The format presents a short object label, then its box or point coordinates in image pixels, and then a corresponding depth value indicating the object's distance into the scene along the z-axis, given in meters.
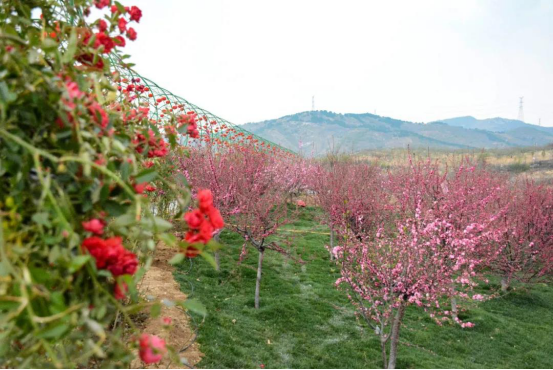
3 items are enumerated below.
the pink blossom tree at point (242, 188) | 6.79
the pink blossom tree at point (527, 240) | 8.86
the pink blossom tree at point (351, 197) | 9.34
